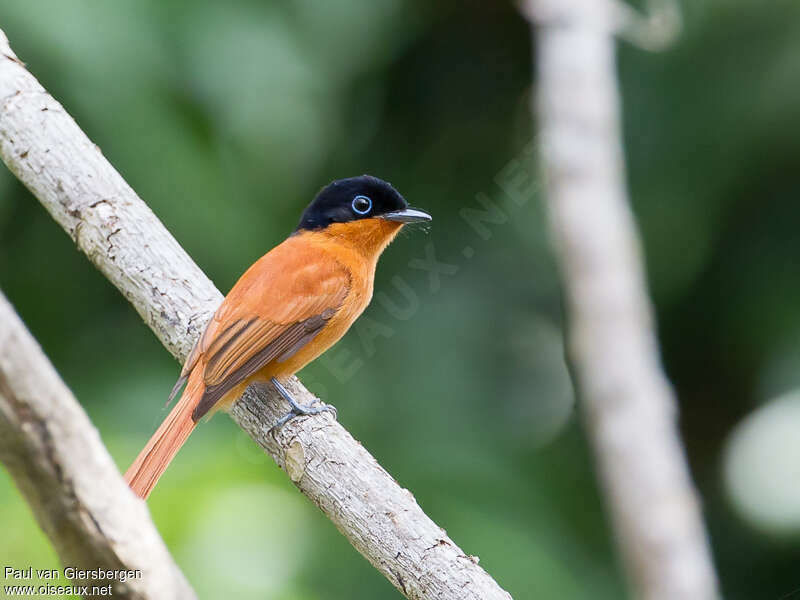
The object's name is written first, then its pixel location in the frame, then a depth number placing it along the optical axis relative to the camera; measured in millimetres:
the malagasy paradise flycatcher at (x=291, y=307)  5996
